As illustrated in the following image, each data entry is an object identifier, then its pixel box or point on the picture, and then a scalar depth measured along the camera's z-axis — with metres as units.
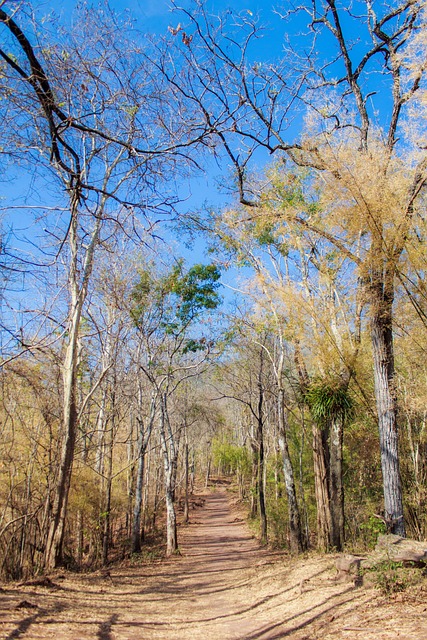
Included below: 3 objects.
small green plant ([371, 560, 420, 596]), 5.37
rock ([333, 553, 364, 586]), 6.70
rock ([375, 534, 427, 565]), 5.65
